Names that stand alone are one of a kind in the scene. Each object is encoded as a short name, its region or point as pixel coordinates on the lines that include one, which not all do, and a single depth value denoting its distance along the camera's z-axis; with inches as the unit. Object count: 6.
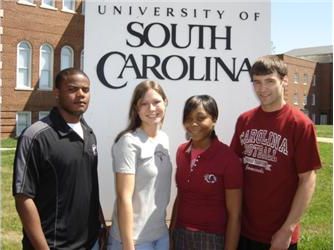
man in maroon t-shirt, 101.5
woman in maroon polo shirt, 105.4
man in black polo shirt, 96.0
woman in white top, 101.9
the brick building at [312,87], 1814.7
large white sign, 149.8
